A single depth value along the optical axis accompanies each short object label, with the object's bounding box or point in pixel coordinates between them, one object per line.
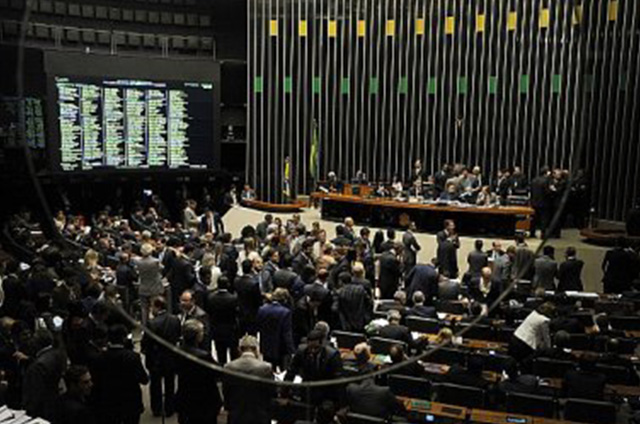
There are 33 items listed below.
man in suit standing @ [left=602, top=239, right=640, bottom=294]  8.28
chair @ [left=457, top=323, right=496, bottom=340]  5.86
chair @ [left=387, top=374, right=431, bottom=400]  4.72
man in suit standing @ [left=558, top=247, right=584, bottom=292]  7.36
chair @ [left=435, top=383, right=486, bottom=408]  4.64
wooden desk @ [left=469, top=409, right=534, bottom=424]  4.41
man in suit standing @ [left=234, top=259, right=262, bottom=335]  6.19
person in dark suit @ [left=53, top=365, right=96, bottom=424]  4.14
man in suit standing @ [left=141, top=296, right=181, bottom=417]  4.66
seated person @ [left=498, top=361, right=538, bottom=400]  4.71
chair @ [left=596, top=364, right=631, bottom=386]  5.13
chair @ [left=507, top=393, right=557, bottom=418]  4.44
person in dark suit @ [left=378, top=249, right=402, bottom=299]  7.02
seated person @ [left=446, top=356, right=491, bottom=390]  4.86
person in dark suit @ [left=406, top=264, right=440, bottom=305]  6.72
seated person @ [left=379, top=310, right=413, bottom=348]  5.33
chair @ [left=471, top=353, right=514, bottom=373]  5.33
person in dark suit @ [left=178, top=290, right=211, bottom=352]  5.23
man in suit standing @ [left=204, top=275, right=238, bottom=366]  5.70
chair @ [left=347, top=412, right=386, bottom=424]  4.08
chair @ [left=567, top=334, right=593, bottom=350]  5.95
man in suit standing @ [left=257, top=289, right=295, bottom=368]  5.49
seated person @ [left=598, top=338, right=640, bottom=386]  5.18
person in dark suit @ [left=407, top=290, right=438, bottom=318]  6.10
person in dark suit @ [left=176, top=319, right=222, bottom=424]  4.28
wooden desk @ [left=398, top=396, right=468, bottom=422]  4.52
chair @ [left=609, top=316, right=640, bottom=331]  6.53
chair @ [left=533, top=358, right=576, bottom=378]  5.25
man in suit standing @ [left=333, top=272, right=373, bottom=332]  6.04
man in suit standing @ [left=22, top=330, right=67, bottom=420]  4.39
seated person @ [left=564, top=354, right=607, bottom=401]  4.79
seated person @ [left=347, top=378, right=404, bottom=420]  4.26
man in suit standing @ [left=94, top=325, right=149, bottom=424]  4.46
